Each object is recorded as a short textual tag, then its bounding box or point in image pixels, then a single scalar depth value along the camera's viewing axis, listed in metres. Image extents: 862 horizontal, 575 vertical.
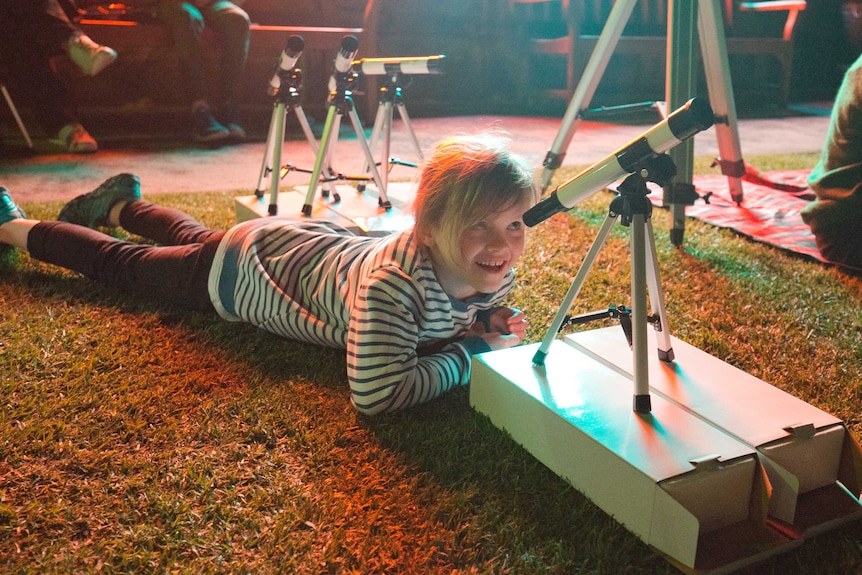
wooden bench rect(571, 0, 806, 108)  5.54
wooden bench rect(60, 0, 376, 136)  4.21
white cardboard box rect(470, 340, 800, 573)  0.89
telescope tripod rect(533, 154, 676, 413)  0.97
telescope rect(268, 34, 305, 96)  2.13
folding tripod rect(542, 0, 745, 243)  2.21
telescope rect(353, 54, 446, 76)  2.07
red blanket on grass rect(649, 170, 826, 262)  2.39
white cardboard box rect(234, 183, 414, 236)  2.09
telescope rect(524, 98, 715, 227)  0.88
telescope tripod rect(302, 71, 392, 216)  2.14
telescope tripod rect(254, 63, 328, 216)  2.19
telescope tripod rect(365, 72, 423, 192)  2.22
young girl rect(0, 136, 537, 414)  1.20
